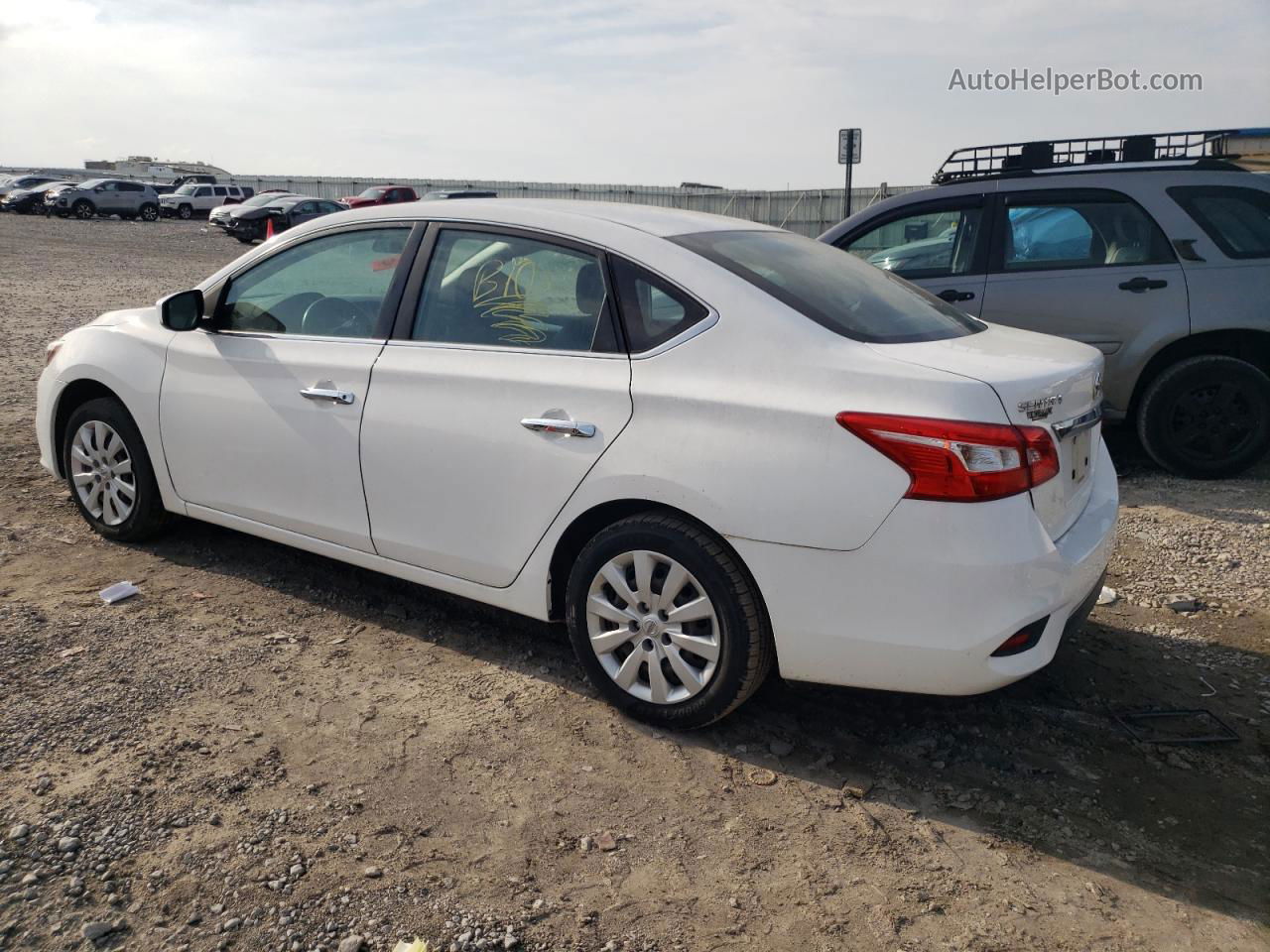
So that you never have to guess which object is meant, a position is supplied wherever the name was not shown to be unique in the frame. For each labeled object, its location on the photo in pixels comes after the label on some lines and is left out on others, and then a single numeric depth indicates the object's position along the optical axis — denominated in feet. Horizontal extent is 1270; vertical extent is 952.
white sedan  10.05
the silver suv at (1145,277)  21.08
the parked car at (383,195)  107.12
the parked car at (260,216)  108.37
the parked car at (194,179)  165.48
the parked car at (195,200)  146.00
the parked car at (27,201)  142.10
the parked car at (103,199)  137.59
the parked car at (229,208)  115.38
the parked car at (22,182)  150.00
